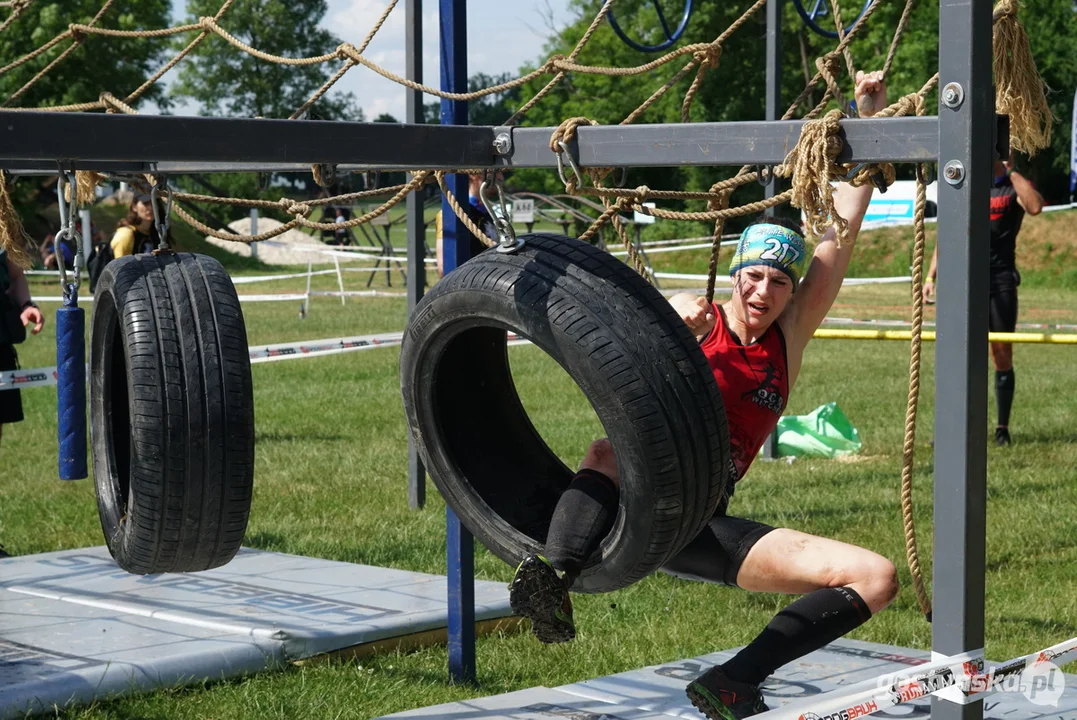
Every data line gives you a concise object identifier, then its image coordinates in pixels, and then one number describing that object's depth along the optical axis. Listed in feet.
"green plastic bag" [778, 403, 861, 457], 56.95
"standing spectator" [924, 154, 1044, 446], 56.24
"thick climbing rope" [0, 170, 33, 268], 25.80
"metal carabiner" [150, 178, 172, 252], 21.68
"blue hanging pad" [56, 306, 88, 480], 22.12
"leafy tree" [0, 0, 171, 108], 201.05
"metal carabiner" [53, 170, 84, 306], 19.62
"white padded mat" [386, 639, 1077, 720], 26.06
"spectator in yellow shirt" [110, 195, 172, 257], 46.52
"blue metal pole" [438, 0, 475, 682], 27.73
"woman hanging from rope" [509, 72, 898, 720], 21.45
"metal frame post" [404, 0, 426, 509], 43.60
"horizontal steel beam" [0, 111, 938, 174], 17.97
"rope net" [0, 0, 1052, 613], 18.53
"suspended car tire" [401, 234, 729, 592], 18.90
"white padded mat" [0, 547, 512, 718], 28.53
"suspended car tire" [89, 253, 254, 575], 20.74
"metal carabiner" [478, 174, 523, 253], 20.68
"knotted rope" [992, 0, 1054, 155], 21.12
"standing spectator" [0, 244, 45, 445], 43.11
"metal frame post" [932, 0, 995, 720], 16.70
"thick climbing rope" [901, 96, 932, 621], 18.48
